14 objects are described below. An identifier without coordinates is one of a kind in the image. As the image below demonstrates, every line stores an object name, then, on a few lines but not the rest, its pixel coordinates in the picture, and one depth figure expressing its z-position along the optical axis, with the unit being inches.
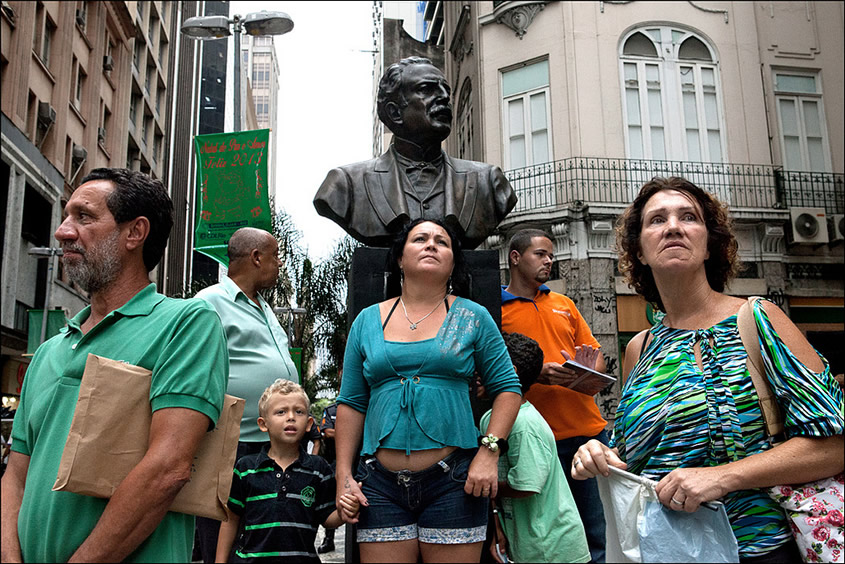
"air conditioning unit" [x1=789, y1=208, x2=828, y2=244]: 657.0
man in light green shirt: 158.4
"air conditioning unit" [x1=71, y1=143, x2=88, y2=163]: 1031.6
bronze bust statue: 183.0
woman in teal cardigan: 110.9
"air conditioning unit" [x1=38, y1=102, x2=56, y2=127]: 898.1
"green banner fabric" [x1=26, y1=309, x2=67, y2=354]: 676.1
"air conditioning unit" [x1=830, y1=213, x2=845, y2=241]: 677.3
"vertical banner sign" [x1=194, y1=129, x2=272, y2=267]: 397.4
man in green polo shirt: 81.6
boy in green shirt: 131.0
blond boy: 140.4
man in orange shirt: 169.8
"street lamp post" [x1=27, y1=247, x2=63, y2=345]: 728.7
